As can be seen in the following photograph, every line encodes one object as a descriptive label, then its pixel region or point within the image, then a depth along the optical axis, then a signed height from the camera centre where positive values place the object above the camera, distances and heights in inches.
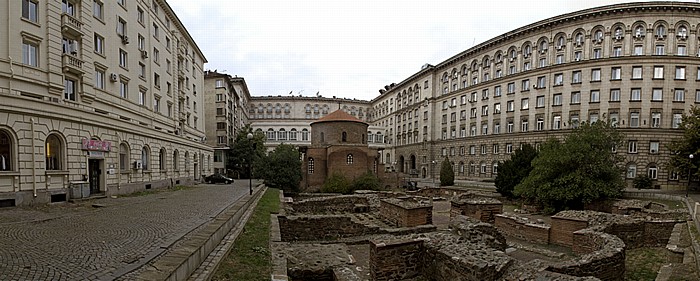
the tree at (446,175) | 1531.7 -219.0
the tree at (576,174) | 825.5 -115.9
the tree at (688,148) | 978.7 -52.2
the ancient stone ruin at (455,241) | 271.0 -139.5
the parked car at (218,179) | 1328.4 -216.7
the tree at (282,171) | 1246.9 -168.8
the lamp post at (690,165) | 960.6 -103.6
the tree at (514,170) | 1095.6 -141.1
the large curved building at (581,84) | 1295.5 +217.9
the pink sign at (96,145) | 658.8 -40.0
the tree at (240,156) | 1845.5 -163.8
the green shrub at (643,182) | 1263.5 -201.5
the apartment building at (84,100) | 536.7 +57.1
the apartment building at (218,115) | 1813.5 +71.4
